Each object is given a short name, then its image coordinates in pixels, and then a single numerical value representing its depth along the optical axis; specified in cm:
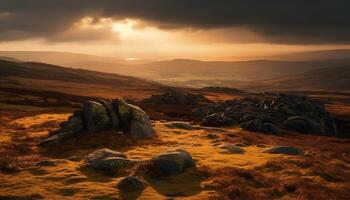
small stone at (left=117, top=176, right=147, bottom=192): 2366
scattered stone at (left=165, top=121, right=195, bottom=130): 4935
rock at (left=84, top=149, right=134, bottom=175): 2736
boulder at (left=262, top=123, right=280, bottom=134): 5572
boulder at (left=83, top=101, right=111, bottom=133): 4116
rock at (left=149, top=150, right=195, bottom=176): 2681
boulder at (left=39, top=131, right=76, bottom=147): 3650
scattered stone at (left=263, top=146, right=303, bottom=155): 3550
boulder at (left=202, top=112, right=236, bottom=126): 5999
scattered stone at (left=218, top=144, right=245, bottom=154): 3554
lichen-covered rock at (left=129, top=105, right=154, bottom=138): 4152
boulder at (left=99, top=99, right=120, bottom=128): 4322
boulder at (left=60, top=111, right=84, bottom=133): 4034
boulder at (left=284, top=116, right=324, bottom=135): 6219
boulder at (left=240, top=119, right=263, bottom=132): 5703
